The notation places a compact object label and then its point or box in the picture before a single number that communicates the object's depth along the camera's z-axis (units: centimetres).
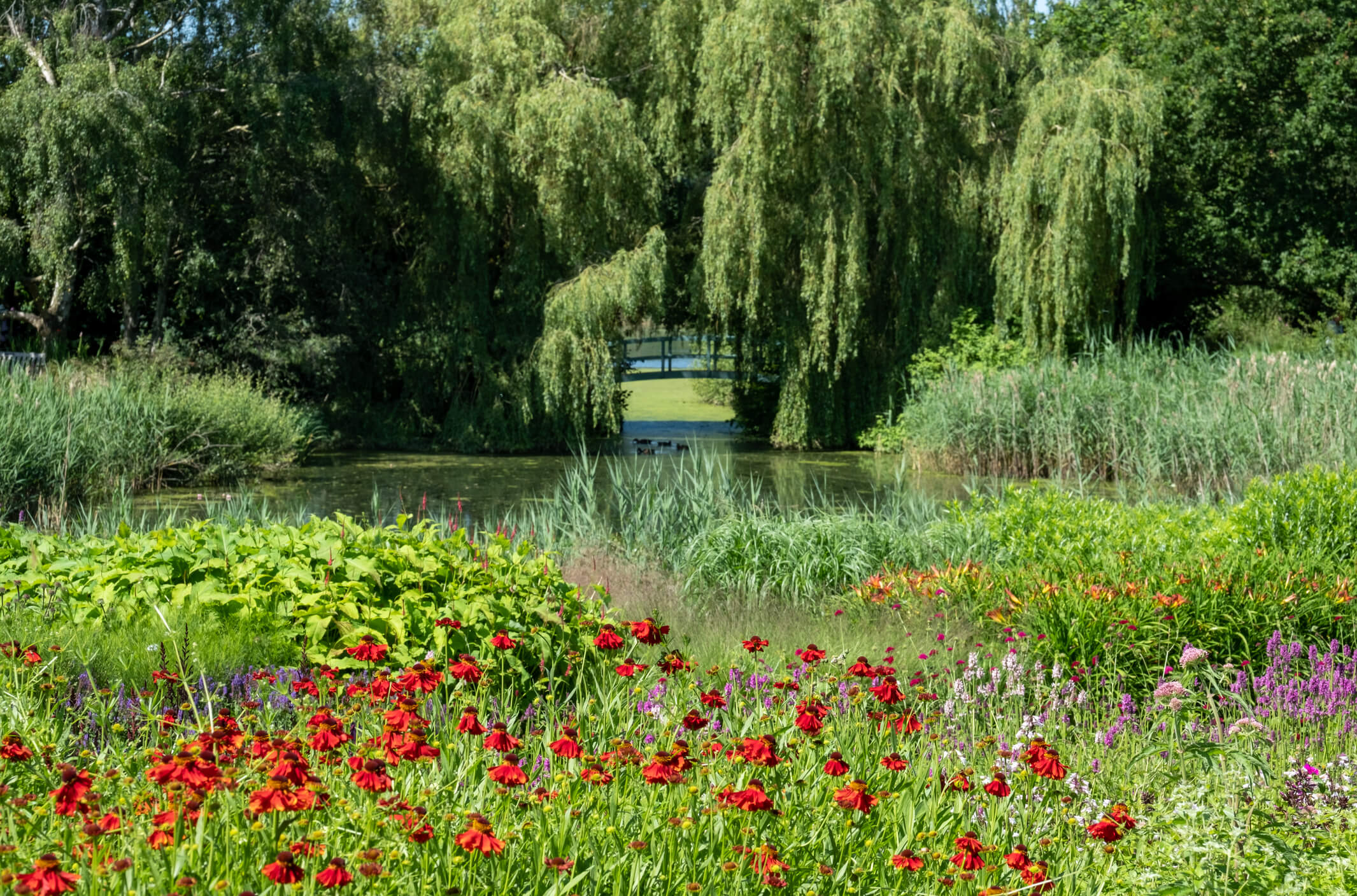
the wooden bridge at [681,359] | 2134
